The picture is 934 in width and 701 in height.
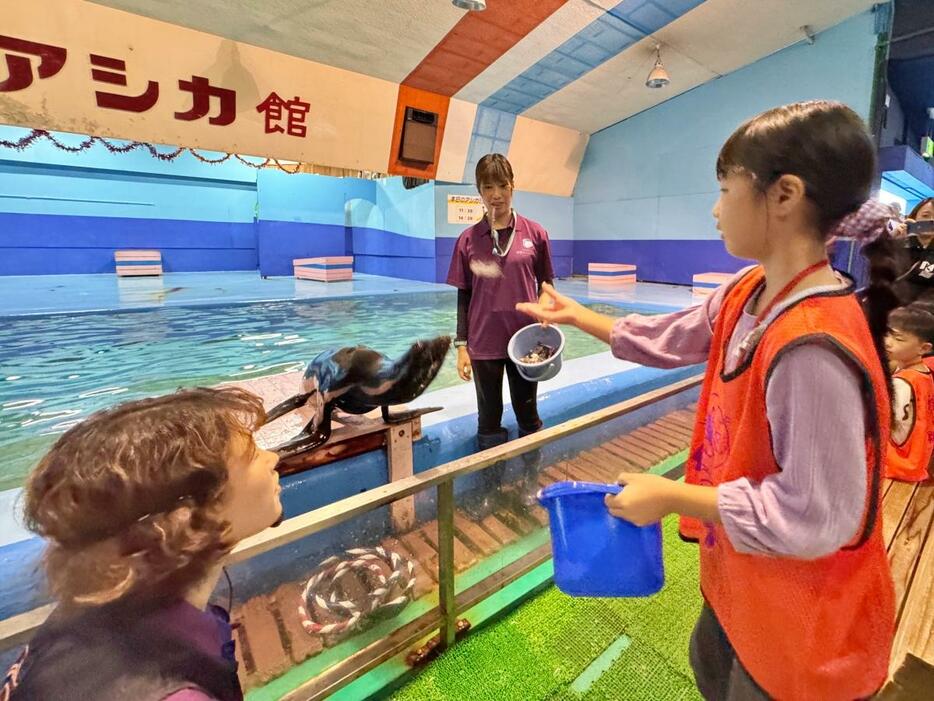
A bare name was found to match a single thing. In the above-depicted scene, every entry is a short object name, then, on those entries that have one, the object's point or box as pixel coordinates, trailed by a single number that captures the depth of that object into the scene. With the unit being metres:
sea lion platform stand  1.96
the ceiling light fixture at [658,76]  8.28
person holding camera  3.39
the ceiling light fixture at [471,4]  5.06
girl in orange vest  0.67
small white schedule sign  10.55
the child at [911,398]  2.66
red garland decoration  6.60
